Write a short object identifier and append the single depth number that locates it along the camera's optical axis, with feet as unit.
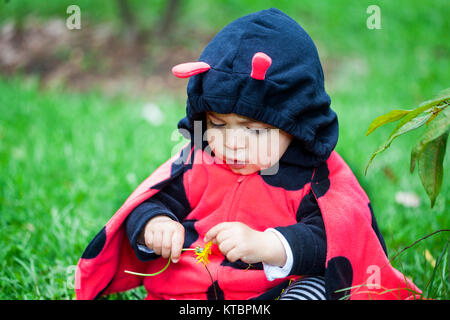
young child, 4.47
